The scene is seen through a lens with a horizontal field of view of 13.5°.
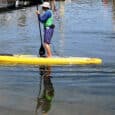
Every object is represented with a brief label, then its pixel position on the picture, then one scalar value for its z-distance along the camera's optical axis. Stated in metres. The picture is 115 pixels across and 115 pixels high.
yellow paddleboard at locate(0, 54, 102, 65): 15.30
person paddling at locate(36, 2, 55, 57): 15.98
